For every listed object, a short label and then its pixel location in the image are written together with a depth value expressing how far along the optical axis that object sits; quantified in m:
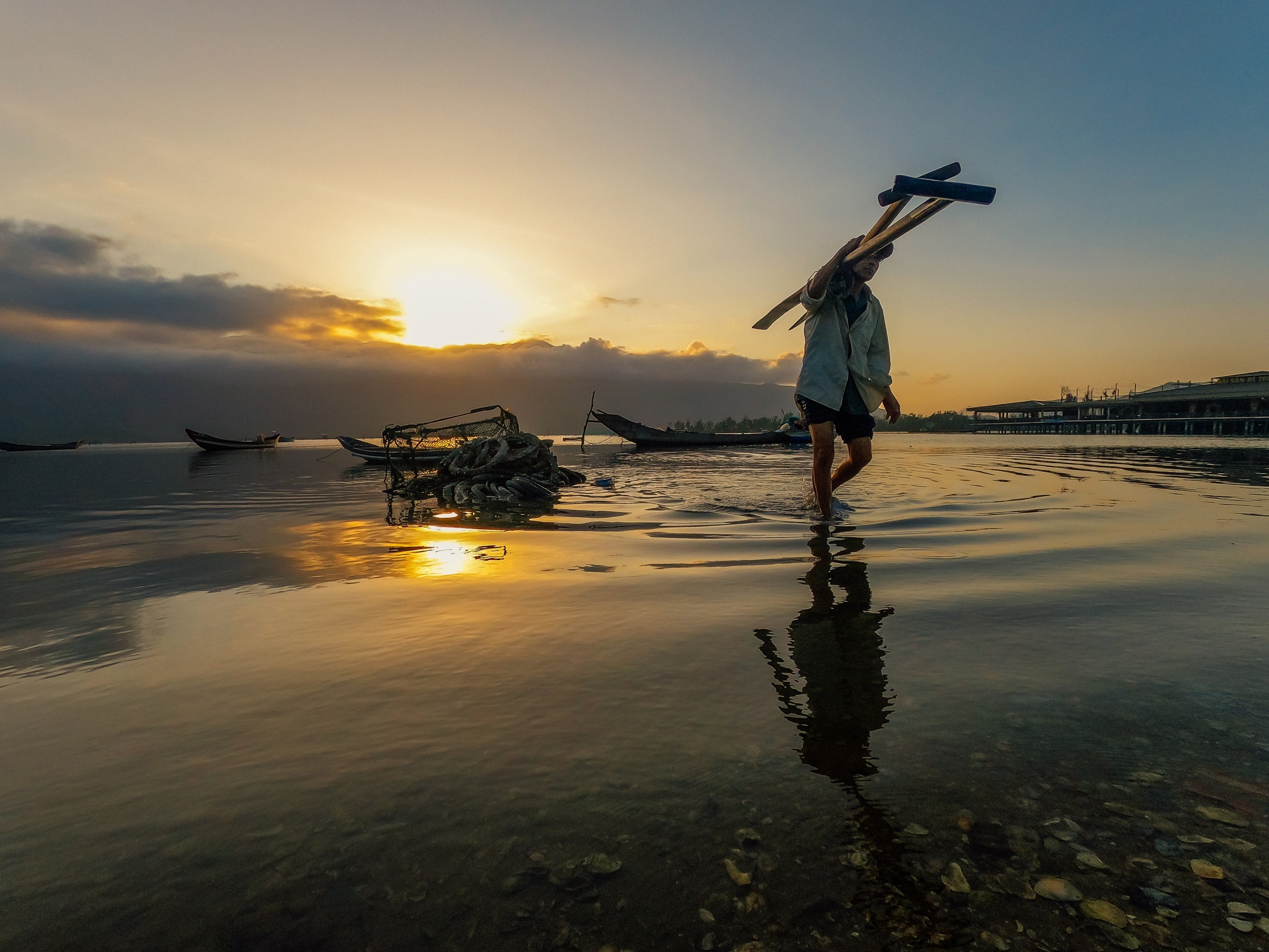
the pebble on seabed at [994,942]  1.07
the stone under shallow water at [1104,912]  1.12
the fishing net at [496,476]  9.81
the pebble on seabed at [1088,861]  1.25
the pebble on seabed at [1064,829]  1.35
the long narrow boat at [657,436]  40.91
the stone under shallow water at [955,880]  1.21
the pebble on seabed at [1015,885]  1.19
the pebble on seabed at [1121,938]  1.07
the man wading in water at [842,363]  6.11
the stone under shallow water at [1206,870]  1.21
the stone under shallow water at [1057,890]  1.18
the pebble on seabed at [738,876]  1.24
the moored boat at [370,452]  23.47
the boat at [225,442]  46.06
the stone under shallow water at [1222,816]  1.37
